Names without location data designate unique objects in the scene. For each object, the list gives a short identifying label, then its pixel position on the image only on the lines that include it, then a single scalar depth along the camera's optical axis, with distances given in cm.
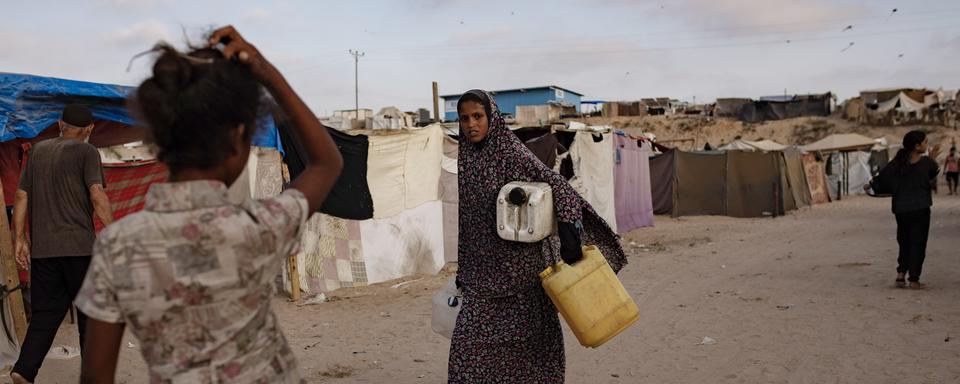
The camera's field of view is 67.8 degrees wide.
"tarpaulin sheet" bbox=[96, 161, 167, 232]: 626
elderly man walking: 362
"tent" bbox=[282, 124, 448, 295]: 751
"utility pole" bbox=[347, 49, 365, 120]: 4825
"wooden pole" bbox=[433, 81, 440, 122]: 1031
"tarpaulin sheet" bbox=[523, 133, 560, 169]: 1001
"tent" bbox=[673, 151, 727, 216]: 1666
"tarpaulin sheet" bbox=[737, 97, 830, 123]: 4191
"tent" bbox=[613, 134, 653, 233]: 1311
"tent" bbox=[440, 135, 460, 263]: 903
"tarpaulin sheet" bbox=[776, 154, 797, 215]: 1698
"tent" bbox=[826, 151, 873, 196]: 2414
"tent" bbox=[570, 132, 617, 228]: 1109
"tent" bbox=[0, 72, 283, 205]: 499
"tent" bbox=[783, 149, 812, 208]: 1841
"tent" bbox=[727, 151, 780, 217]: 1684
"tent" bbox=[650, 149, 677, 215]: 1658
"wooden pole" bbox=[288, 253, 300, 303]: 707
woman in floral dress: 307
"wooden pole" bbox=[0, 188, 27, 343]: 475
